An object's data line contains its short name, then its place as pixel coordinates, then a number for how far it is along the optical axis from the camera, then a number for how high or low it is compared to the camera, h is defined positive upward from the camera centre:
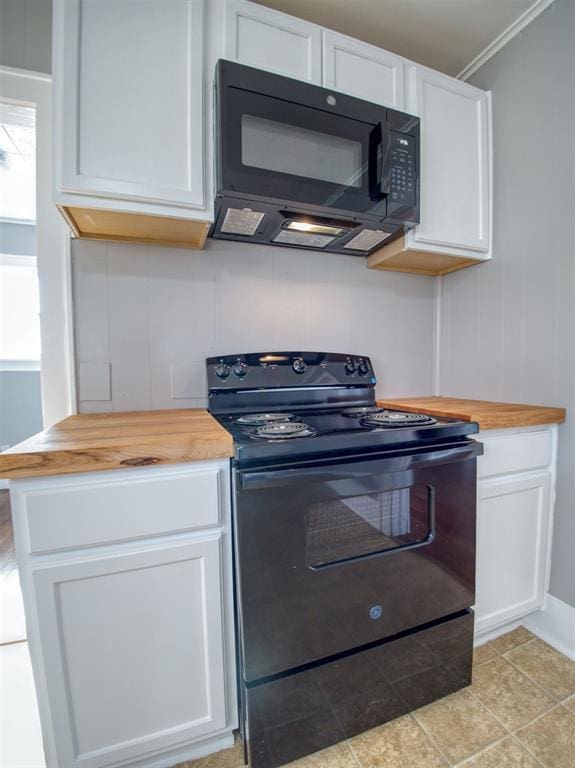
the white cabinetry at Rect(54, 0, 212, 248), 0.97 +0.75
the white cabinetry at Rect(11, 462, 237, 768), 0.75 -0.56
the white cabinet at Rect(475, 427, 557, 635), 1.22 -0.57
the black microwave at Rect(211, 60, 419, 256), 1.07 +0.69
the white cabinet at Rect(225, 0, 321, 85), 1.11 +1.07
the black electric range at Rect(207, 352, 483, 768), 0.85 -0.55
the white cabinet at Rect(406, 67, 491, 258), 1.38 +0.84
